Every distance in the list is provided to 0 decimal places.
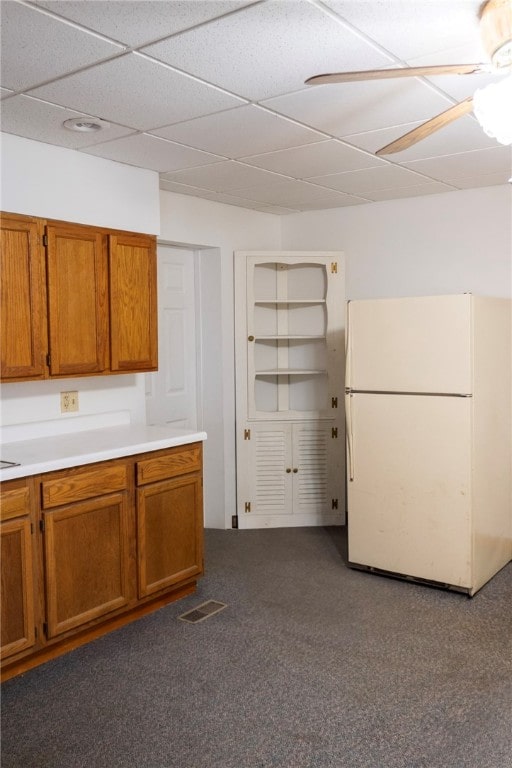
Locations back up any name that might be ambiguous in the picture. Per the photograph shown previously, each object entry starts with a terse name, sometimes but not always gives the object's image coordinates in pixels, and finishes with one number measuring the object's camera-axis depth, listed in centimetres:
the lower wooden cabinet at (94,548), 280
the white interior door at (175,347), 466
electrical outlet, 359
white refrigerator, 362
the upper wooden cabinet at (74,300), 306
